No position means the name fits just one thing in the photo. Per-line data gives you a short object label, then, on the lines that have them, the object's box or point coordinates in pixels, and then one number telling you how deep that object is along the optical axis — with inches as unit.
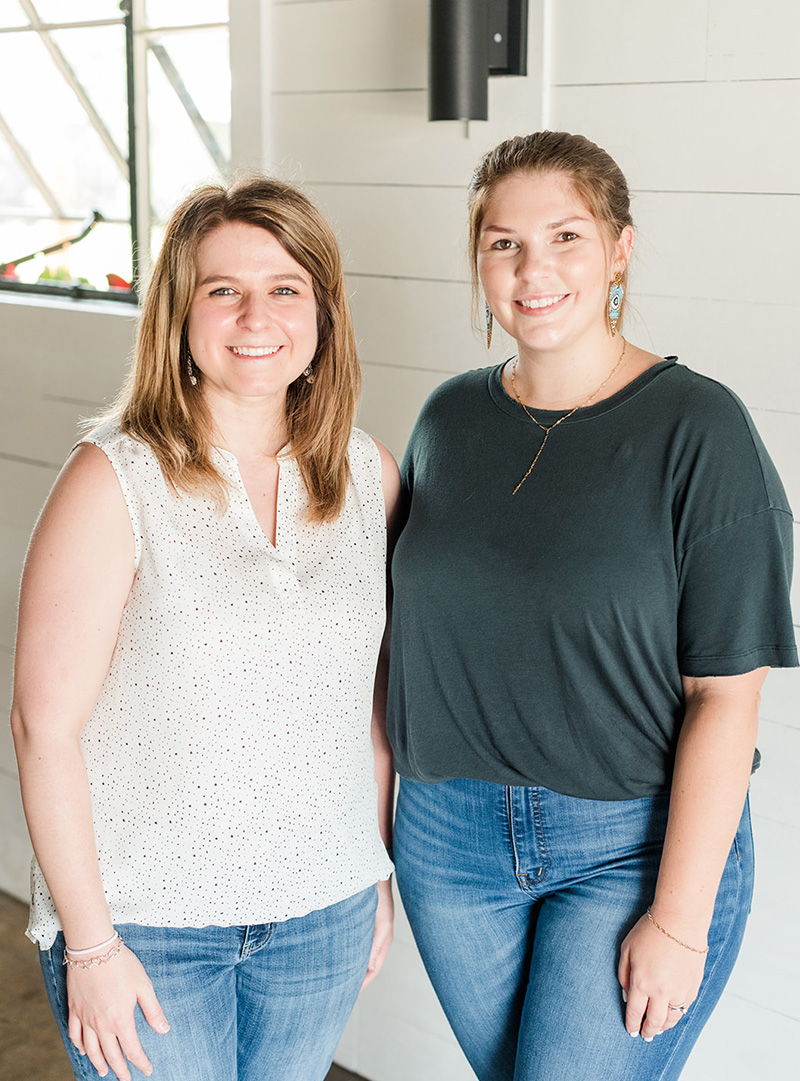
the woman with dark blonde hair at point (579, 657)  53.0
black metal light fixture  71.0
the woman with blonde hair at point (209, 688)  53.0
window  101.6
